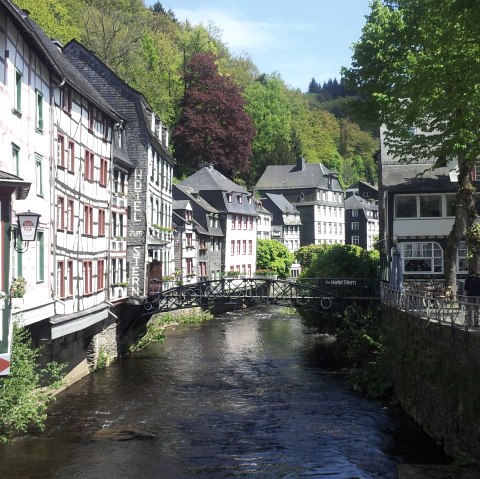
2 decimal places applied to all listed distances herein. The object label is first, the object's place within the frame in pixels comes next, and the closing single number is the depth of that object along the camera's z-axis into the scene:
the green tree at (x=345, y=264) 38.86
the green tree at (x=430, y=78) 19.83
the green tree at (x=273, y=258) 79.44
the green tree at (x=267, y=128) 100.19
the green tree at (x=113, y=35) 68.00
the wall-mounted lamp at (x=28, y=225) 19.41
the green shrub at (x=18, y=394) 18.62
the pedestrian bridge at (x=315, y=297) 35.62
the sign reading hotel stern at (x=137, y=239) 37.75
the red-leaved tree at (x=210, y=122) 76.56
